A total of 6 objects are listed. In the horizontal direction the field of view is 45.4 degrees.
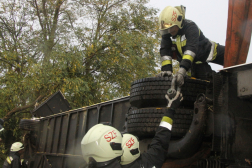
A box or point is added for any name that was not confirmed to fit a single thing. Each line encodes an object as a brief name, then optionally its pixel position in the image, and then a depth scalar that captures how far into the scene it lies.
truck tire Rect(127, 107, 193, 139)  3.44
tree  14.41
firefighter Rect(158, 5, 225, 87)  4.06
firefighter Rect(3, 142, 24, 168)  7.92
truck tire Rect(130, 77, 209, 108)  3.60
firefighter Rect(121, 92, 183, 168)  2.75
